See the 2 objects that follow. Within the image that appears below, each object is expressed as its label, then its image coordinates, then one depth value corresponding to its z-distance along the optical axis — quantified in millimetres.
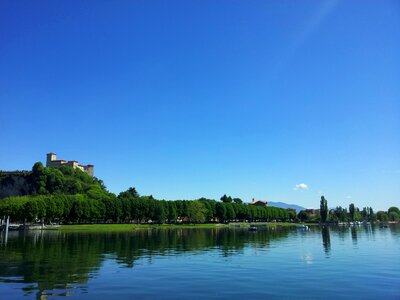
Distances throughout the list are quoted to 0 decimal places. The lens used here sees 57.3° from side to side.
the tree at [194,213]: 195625
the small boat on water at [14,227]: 147100
